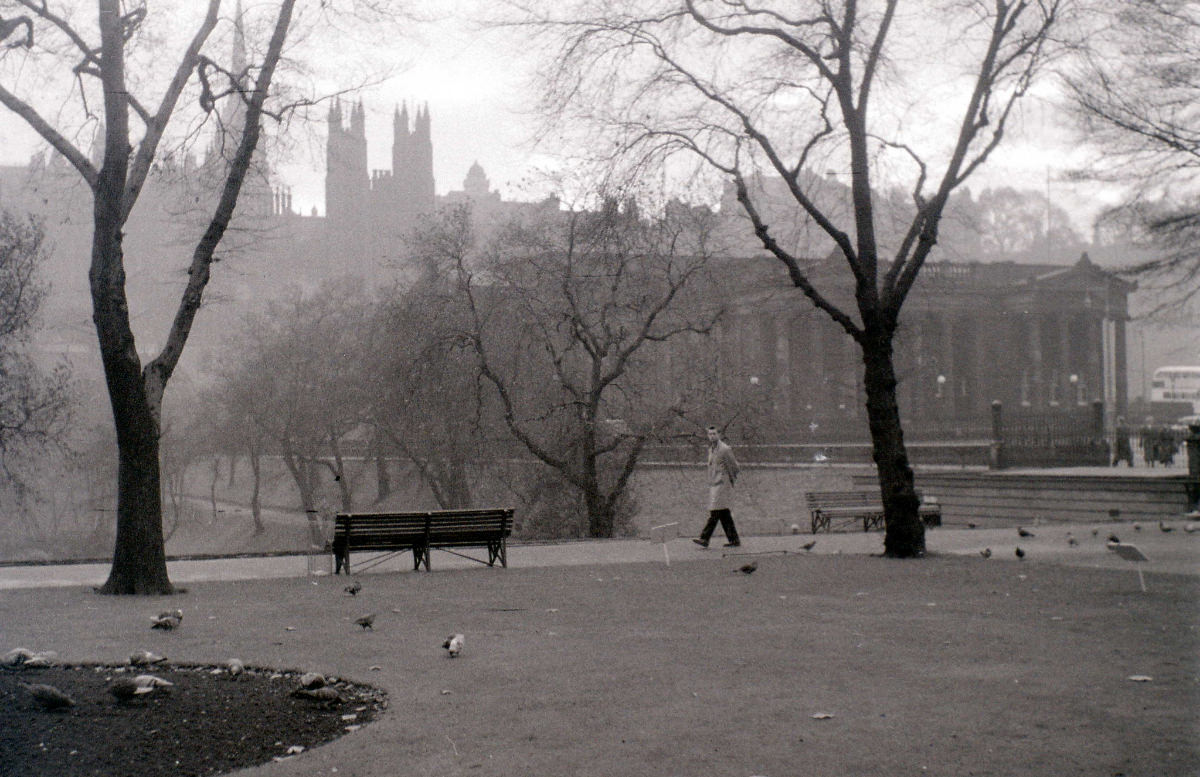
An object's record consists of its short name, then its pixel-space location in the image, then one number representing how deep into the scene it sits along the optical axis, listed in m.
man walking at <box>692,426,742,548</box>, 17.72
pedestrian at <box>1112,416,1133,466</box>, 39.34
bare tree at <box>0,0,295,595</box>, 12.98
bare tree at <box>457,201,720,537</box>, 29.78
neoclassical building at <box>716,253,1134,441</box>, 66.25
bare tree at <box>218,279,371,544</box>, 44.16
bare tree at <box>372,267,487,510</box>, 30.81
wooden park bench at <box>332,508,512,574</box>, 14.61
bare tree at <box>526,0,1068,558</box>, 15.67
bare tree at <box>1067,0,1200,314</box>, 16.81
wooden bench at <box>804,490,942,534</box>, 23.70
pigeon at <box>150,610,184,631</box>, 9.36
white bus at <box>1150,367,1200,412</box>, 74.06
